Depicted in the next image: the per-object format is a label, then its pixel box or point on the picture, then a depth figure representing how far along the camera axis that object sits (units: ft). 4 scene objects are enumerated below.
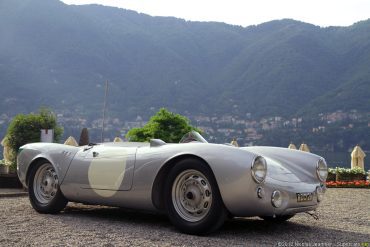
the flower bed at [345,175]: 54.90
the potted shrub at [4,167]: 42.88
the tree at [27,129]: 38.78
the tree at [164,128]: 49.24
